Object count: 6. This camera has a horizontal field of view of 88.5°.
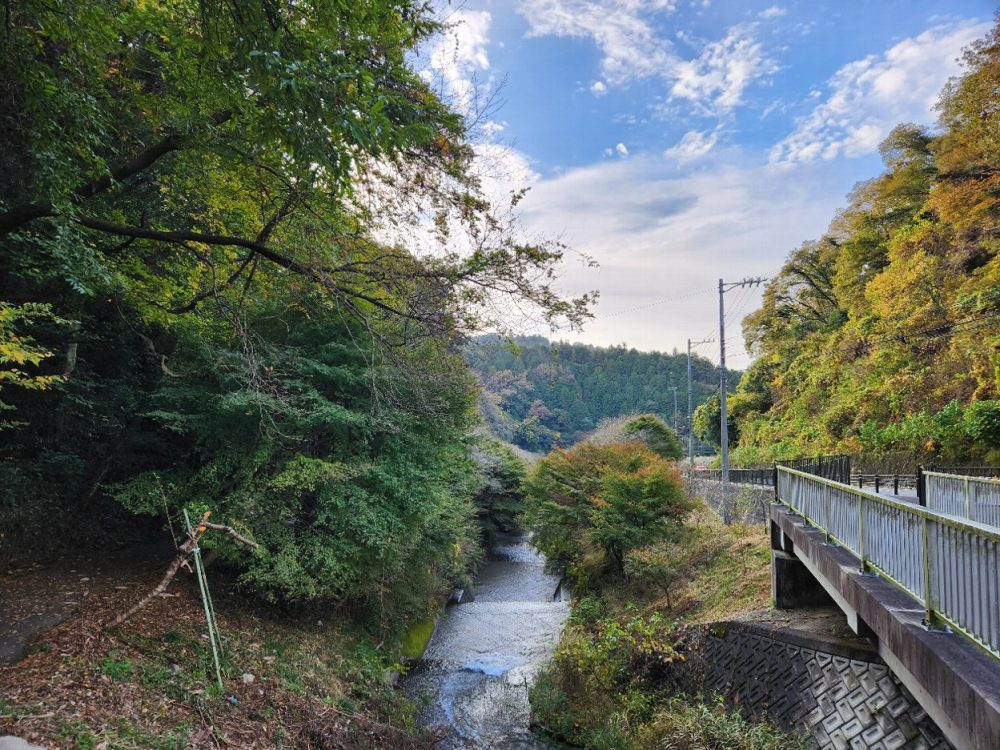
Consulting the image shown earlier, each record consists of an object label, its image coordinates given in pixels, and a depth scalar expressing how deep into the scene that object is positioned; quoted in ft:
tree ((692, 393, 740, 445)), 123.44
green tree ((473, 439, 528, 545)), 90.24
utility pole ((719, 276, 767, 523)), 65.46
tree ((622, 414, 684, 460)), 103.86
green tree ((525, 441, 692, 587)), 48.49
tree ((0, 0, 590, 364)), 13.32
